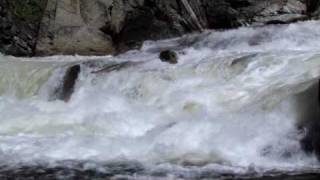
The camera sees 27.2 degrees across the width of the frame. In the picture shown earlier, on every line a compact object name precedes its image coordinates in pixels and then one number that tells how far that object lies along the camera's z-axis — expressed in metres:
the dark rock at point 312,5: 14.22
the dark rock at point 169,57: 11.95
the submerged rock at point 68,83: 11.54
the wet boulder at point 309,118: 7.28
